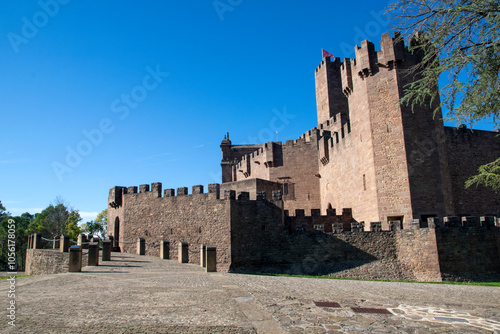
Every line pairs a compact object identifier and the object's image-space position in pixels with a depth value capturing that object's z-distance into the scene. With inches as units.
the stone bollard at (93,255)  592.7
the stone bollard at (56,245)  883.4
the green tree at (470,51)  277.3
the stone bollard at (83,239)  810.9
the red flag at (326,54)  1373.0
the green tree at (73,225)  1641.2
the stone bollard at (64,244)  732.0
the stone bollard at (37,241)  862.4
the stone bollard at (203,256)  635.5
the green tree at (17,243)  1668.6
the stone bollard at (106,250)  678.5
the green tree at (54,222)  1659.7
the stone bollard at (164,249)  763.4
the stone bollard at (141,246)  846.5
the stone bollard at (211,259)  554.6
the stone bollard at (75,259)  503.8
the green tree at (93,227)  1893.6
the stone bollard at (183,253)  699.9
